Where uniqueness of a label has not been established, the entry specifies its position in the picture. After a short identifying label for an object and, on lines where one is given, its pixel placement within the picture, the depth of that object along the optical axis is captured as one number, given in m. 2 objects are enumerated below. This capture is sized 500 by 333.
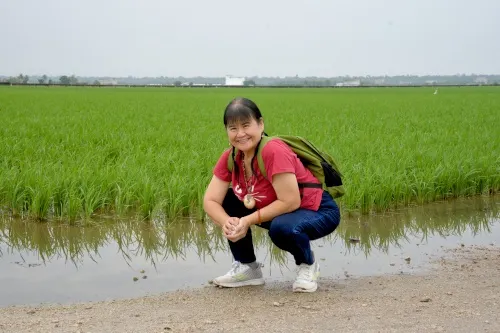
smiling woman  2.97
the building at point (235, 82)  108.12
